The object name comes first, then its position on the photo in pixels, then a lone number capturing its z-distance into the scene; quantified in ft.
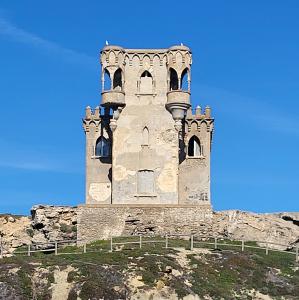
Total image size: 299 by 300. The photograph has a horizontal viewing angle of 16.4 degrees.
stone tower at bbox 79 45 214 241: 253.44
